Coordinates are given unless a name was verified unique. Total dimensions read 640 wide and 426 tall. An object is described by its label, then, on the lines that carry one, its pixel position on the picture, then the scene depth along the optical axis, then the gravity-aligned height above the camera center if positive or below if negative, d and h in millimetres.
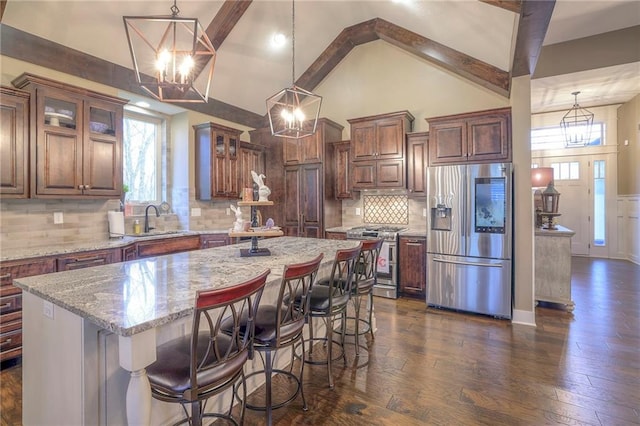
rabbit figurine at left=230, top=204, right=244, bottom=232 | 2511 -103
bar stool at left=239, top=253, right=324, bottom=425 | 1770 -661
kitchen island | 1244 -560
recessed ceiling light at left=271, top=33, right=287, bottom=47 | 4695 +2595
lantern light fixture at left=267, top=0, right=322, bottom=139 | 2756 +940
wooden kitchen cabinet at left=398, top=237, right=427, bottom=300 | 4402 -785
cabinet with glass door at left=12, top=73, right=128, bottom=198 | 2992 +754
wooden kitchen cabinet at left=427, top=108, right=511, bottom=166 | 4004 +962
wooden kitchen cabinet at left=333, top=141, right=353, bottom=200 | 5301 +715
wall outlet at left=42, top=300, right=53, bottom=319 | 1594 -485
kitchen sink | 4065 -279
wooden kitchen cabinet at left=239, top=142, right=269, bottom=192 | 5371 +888
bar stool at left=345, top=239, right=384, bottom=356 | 2680 -591
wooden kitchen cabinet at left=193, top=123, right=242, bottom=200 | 4805 +798
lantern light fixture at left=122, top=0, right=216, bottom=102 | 1839 +952
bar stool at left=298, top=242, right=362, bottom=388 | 2277 -659
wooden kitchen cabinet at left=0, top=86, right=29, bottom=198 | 2797 +642
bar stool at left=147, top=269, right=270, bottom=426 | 1284 -670
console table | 4012 -735
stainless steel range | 4555 -786
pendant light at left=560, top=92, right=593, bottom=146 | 7055 +1939
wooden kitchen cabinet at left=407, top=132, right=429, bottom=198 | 4680 +716
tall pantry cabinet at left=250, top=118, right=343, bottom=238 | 5254 +549
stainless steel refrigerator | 3691 -338
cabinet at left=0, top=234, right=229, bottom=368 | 2594 -501
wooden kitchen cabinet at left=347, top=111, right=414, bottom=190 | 4797 +952
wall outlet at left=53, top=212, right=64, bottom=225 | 3365 -46
